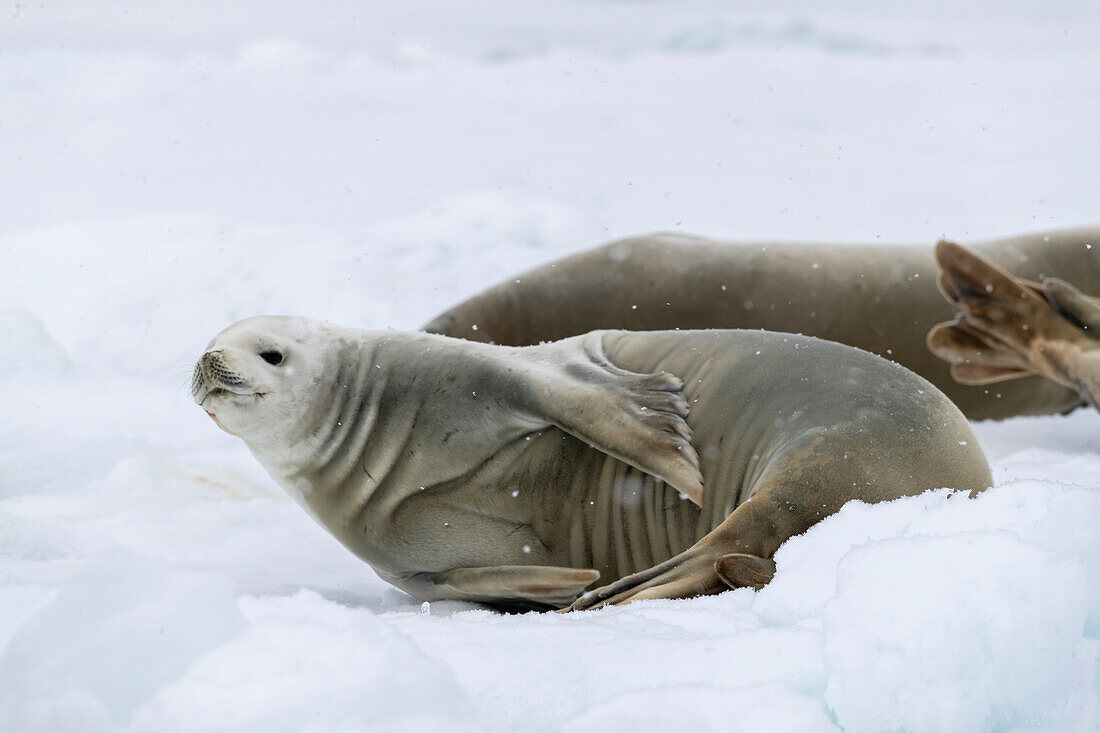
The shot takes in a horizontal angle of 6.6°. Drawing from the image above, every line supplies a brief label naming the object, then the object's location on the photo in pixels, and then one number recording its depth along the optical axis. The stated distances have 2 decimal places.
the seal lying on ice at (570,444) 18.75
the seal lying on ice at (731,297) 20.47
